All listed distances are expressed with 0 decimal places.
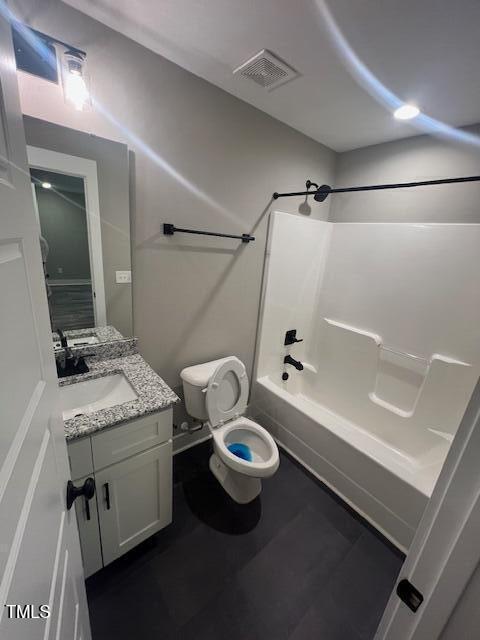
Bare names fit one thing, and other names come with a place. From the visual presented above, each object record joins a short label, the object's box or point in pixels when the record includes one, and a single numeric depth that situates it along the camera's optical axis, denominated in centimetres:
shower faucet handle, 238
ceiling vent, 122
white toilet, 159
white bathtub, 146
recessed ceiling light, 152
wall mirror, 114
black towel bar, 151
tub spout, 235
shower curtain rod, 120
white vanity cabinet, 101
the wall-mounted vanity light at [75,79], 106
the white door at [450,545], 48
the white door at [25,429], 36
